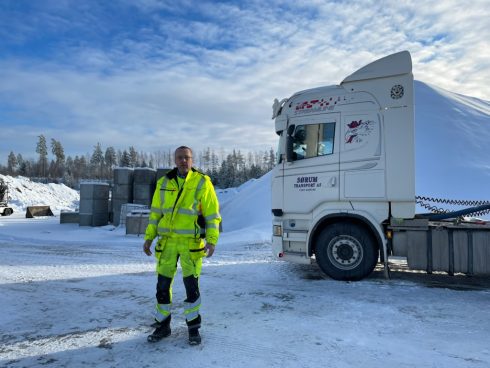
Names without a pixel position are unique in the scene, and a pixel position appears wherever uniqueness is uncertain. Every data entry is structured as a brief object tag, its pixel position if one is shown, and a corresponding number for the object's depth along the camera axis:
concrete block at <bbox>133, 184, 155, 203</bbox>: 17.31
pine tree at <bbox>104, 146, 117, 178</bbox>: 120.75
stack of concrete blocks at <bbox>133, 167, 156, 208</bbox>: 17.31
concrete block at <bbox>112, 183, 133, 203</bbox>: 17.34
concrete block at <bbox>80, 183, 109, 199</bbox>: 17.25
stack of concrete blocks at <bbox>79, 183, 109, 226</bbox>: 17.19
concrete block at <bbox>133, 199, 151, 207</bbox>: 17.28
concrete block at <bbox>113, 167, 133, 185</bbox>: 17.39
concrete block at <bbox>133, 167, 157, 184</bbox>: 17.39
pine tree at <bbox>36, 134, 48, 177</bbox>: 101.71
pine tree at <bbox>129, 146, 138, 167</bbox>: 107.00
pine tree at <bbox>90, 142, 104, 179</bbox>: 118.38
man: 3.98
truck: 6.45
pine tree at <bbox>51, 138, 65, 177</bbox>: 107.50
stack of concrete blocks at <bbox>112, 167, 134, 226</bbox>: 17.33
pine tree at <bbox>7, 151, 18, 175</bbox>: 111.37
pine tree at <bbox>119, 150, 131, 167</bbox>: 101.99
